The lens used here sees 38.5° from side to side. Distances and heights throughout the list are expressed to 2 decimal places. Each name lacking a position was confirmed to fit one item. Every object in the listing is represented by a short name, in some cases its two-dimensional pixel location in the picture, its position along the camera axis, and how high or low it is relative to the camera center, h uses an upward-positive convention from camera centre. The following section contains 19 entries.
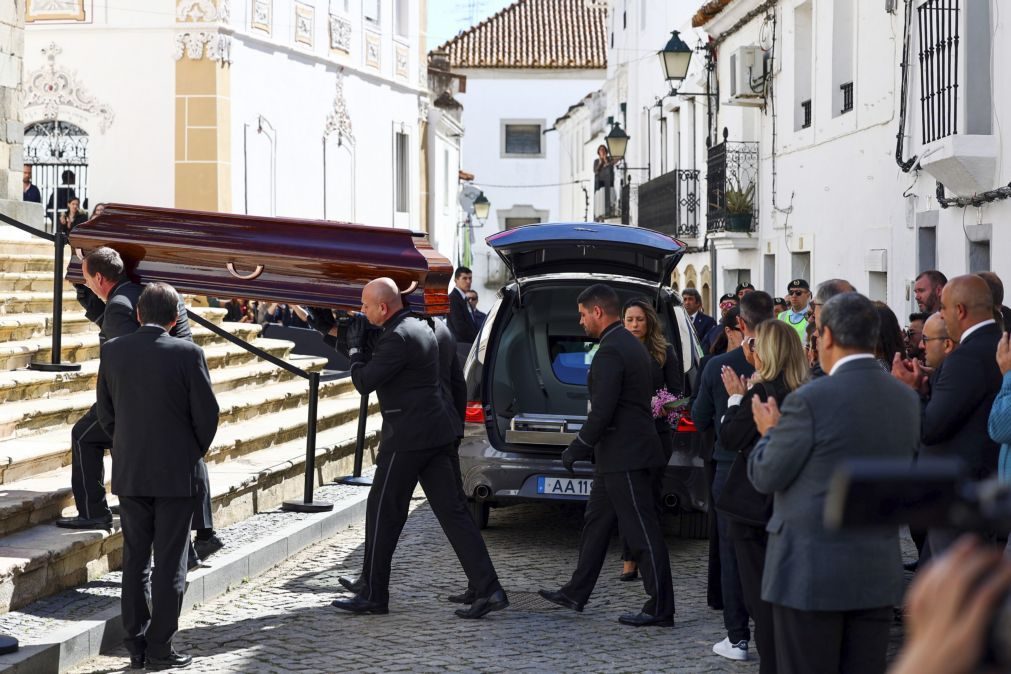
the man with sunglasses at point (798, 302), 12.72 +0.05
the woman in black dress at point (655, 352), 8.63 -0.27
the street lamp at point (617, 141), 26.52 +3.09
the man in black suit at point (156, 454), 6.42 -0.63
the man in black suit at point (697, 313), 15.66 -0.05
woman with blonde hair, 5.78 -0.64
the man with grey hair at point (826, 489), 4.47 -0.59
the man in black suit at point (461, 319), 15.34 -0.10
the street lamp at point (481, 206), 38.28 +2.74
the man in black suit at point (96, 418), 7.45 -0.56
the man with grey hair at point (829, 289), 7.53 +0.10
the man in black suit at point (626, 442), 7.32 -0.68
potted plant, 21.23 +1.46
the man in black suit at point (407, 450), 7.47 -0.73
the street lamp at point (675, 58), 21.73 +3.78
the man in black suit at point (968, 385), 6.16 -0.33
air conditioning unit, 20.55 +3.33
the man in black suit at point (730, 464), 6.66 -0.74
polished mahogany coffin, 8.84 +0.34
